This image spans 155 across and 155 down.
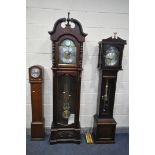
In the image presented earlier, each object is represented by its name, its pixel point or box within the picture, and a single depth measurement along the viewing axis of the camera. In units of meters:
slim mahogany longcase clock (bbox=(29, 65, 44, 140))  2.04
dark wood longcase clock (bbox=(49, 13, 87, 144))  1.85
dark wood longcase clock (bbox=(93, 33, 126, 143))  1.96
